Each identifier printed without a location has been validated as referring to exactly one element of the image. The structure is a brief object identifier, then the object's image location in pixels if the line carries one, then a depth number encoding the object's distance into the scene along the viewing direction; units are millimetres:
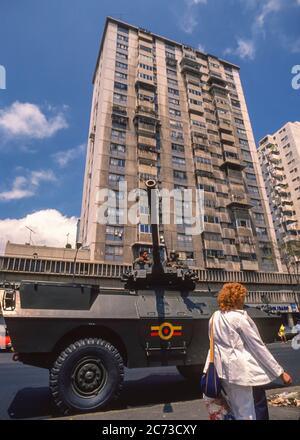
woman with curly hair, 2570
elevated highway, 30625
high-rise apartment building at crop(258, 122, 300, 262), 68000
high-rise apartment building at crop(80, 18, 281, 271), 38094
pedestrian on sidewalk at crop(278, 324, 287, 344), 21278
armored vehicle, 4254
